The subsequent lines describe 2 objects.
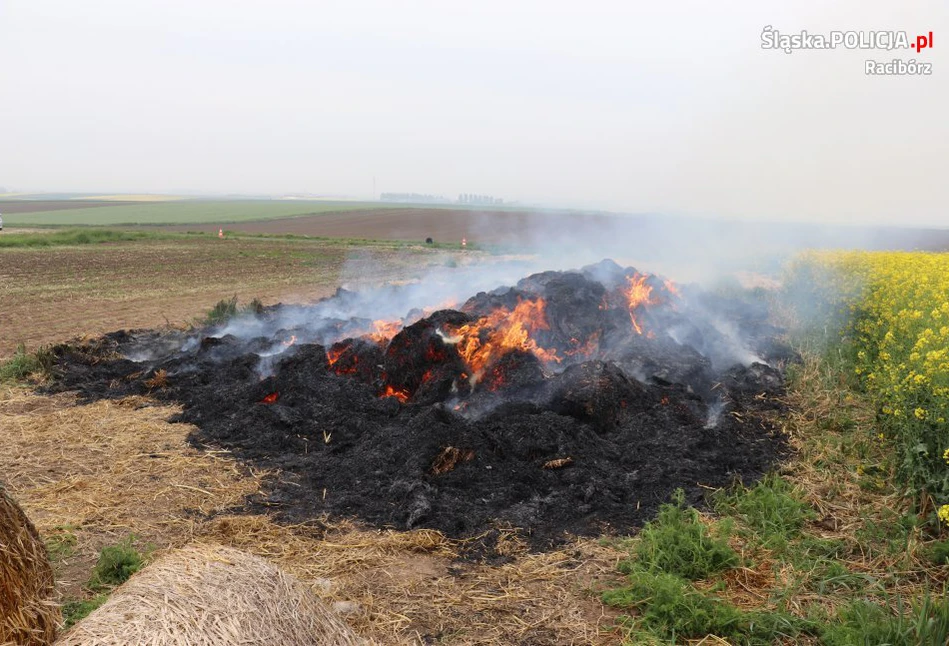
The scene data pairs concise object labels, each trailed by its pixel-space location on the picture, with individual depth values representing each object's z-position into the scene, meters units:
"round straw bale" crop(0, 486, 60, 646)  3.48
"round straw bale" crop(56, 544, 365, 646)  2.78
